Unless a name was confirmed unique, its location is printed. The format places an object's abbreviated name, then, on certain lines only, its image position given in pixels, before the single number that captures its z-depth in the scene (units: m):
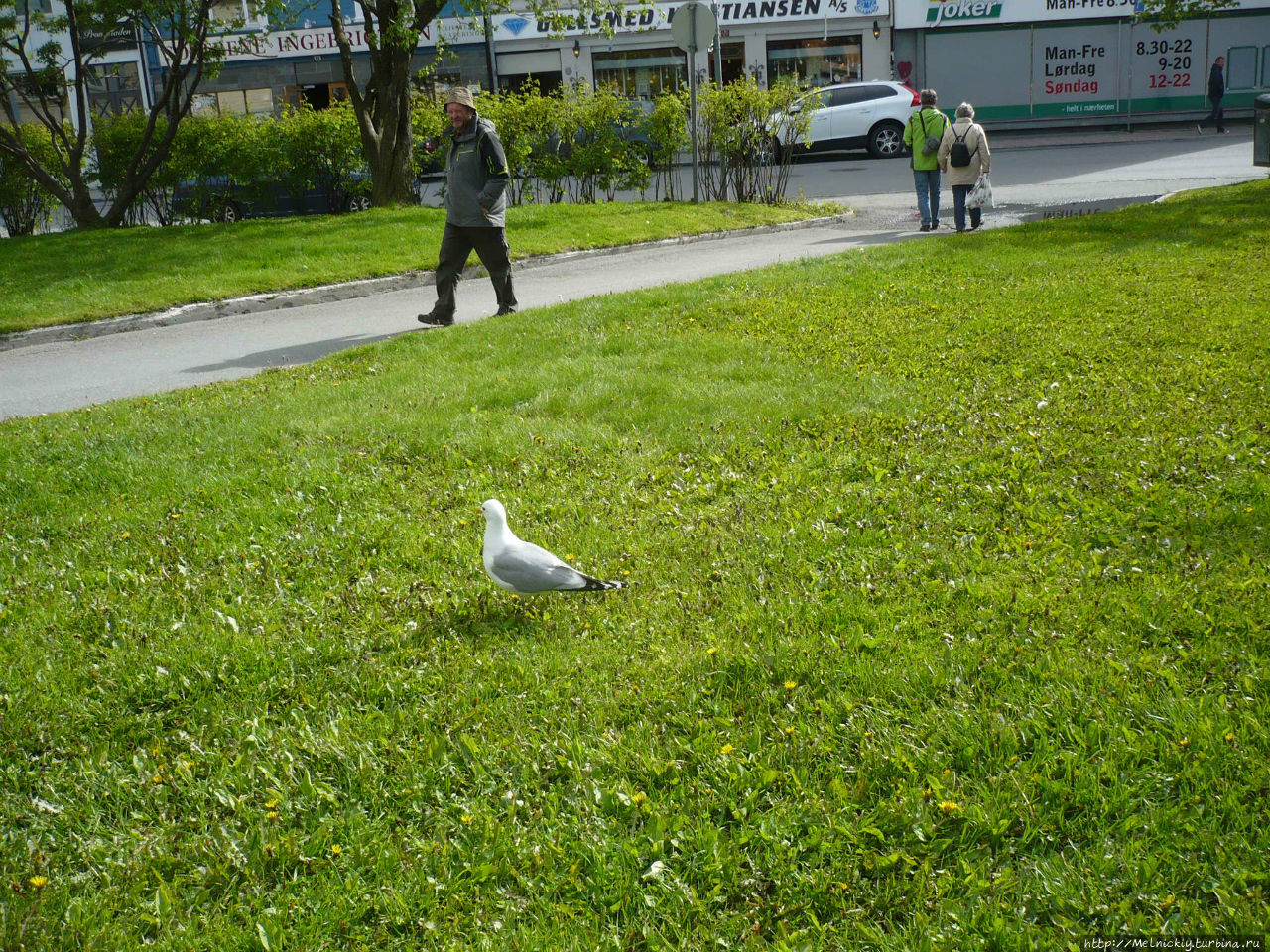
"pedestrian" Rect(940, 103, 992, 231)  14.79
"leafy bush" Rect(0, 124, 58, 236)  18.33
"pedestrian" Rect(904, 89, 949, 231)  15.41
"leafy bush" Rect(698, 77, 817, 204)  18.92
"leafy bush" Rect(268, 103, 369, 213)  18.78
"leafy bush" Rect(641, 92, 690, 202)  19.65
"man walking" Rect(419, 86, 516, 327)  10.10
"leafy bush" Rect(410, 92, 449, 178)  19.83
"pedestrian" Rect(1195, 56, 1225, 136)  31.67
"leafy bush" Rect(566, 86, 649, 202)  19.52
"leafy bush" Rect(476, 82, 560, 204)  19.17
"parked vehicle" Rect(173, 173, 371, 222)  19.05
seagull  4.20
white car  29.53
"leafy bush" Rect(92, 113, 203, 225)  18.83
